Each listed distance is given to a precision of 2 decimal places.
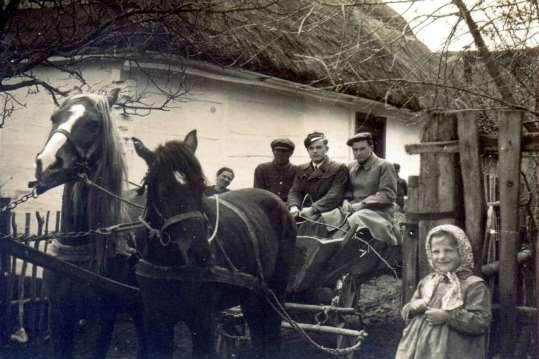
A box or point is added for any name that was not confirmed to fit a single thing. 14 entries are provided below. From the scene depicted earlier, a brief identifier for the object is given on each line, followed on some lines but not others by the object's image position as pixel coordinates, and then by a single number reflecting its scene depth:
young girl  3.11
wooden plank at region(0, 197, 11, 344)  5.78
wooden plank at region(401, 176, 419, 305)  3.86
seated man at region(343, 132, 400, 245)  5.64
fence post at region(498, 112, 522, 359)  3.38
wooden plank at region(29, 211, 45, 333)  6.31
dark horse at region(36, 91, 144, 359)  3.85
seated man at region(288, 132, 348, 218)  6.09
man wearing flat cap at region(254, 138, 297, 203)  6.89
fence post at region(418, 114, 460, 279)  3.60
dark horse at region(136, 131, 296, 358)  3.47
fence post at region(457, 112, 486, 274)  3.49
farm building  7.58
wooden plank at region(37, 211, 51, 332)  6.36
